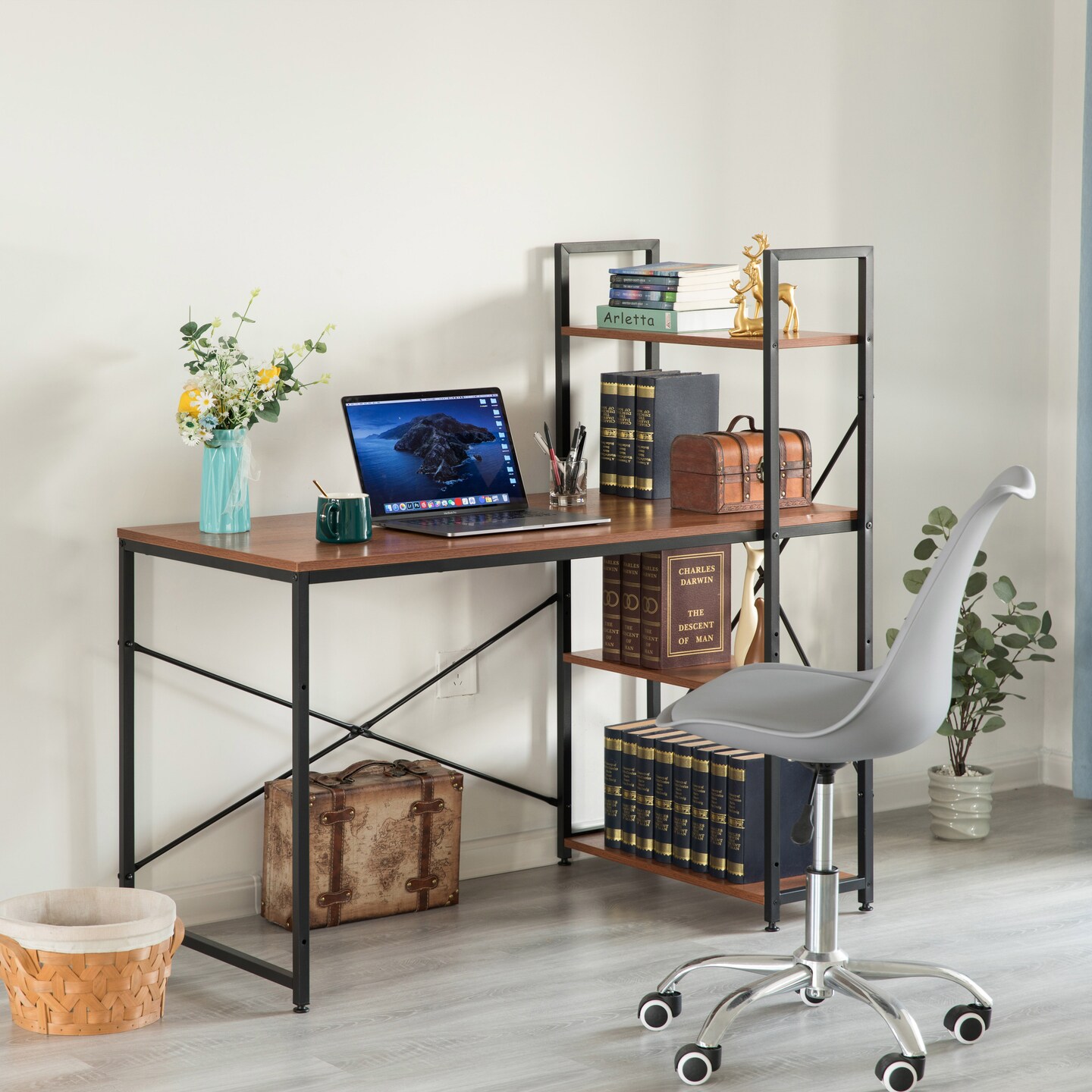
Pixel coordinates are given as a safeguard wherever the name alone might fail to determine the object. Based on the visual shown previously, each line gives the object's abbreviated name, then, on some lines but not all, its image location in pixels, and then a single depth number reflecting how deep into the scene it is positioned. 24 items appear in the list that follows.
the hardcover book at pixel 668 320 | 5.54
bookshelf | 5.32
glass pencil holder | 5.61
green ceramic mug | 4.84
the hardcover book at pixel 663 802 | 5.82
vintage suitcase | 5.40
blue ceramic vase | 5.03
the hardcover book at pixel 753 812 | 5.54
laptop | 5.31
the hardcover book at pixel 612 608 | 5.91
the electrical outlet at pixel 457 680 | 5.97
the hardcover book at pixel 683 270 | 5.54
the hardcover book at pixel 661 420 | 5.79
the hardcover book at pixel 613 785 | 6.03
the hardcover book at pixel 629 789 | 5.95
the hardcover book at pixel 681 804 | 5.75
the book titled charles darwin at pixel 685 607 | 5.71
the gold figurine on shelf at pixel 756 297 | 5.45
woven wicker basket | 4.52
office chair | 4.07
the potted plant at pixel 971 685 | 6.55
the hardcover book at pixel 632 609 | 5.81
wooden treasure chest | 5.45
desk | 4.61
